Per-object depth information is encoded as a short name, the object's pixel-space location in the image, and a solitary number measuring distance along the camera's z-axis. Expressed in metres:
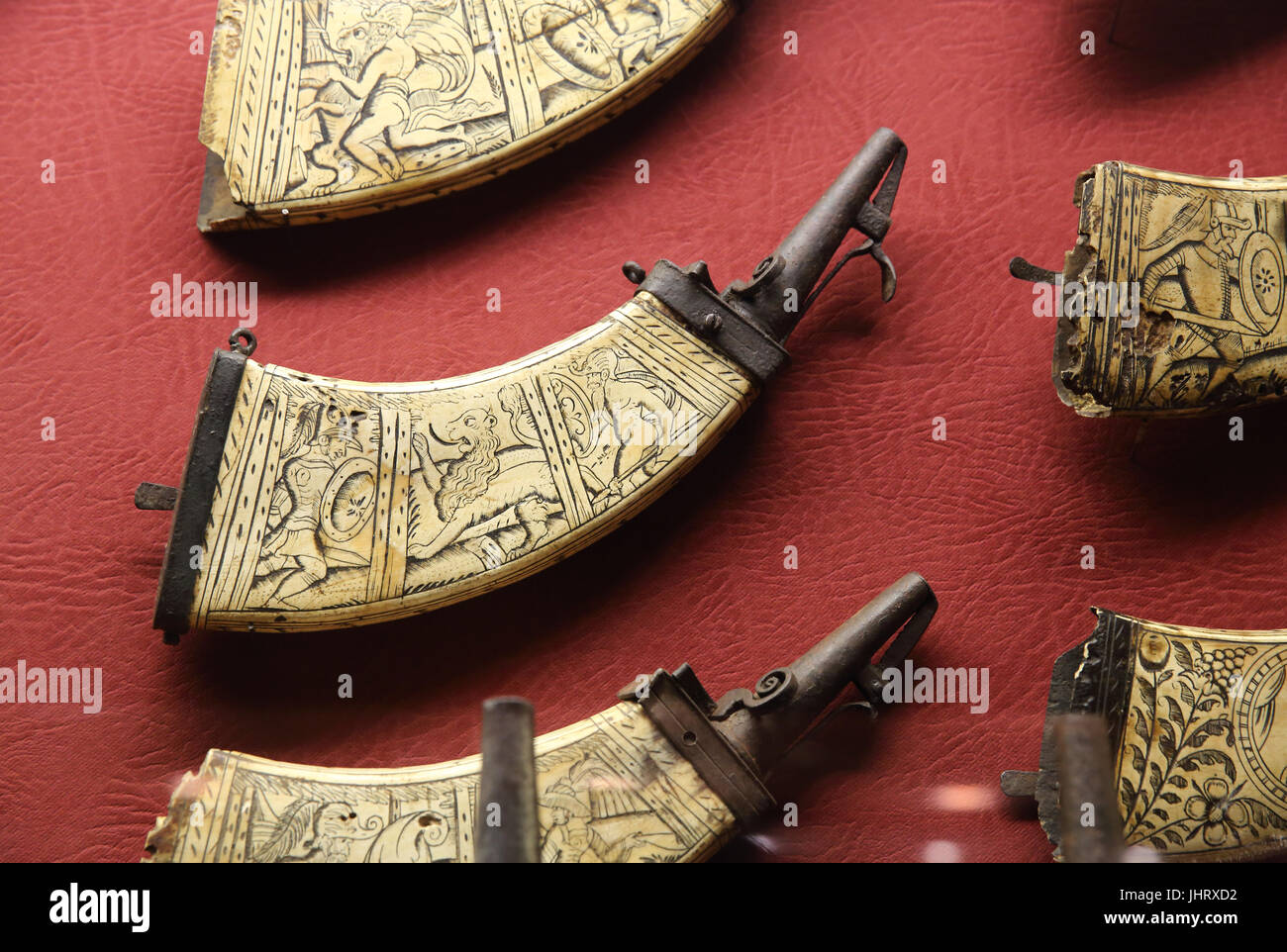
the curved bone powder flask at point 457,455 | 0.73
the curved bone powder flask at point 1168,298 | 0.74
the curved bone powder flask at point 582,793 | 0.71
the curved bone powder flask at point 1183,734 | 0.72
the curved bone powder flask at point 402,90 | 0.78
